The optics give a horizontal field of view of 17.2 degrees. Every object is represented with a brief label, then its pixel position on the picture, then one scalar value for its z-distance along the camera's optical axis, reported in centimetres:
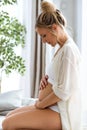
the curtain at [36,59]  375
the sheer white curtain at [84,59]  348
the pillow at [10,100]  272
